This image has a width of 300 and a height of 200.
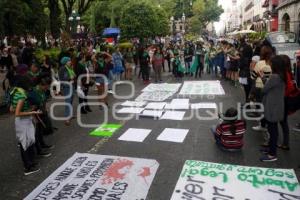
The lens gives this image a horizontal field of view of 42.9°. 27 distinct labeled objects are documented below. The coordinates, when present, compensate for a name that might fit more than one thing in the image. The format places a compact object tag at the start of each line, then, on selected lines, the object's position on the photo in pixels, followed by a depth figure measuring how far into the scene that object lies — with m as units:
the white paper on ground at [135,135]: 8.66
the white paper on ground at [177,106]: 12.00
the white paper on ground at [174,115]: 10.66
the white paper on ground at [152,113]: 10.92
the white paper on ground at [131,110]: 11.63
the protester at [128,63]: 20.22
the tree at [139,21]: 40.12
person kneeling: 7.50
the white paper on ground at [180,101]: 12.95
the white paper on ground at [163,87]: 16.02
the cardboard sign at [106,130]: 9.27
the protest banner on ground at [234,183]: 5.56
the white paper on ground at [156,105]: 12.09
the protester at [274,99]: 6.66
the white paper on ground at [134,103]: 12.78
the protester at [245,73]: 11.41
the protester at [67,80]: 10.00
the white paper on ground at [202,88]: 14.89
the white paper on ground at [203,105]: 12.07
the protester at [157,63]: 18.60
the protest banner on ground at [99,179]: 5.72
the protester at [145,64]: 19.06
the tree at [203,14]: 81.75
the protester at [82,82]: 11.41
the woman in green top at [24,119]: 6.38
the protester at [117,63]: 18.40
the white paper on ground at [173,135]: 8.55
